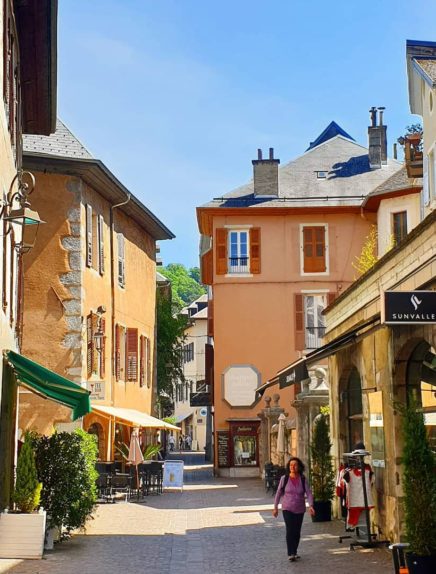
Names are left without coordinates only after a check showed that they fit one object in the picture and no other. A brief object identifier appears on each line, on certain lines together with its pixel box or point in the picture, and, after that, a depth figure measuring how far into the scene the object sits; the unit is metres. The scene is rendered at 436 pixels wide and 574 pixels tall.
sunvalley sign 10.48
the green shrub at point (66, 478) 13.74
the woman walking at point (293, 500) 12.59
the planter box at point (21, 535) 12.50
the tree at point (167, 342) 42.66
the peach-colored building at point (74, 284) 24.25
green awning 13.38
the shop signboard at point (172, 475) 26.78
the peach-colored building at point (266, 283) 38.09
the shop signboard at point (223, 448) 37.34
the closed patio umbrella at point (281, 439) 26.34
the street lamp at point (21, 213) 11.91
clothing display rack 13.47
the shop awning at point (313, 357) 14.41
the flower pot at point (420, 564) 9.00
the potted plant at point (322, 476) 17.39
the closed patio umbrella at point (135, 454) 24.88
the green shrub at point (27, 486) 12.88
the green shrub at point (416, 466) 9.78
